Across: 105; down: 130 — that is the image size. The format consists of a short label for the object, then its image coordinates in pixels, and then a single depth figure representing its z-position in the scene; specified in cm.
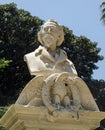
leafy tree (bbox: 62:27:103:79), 1999
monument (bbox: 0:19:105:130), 517
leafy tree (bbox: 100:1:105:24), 1831
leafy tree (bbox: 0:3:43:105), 1888
